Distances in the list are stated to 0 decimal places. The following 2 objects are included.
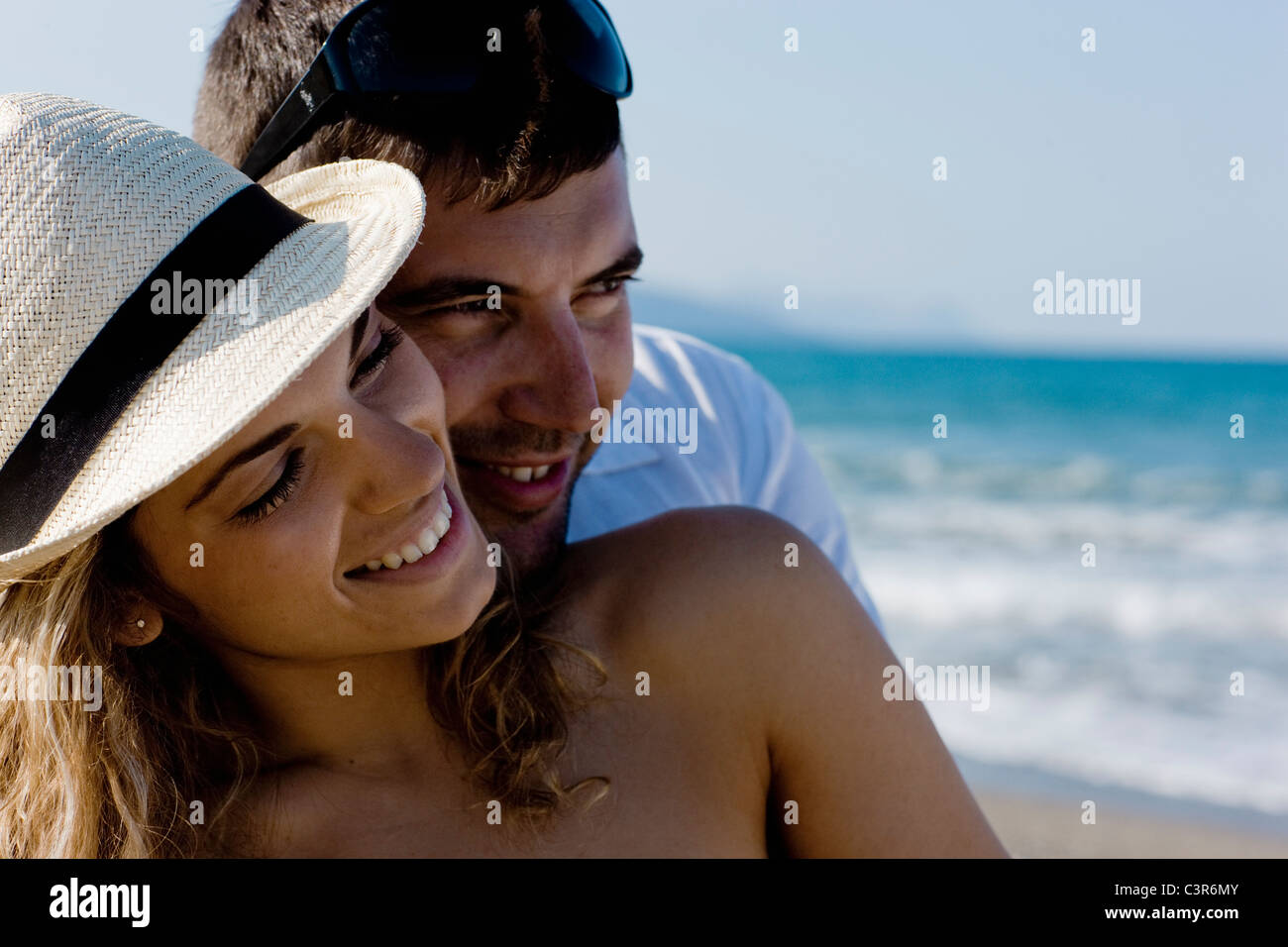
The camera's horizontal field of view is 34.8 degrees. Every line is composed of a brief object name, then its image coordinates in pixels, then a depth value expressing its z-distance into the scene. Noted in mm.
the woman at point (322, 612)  633
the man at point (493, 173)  801
